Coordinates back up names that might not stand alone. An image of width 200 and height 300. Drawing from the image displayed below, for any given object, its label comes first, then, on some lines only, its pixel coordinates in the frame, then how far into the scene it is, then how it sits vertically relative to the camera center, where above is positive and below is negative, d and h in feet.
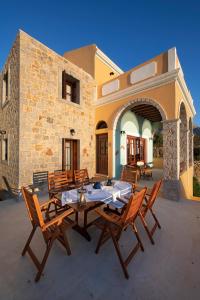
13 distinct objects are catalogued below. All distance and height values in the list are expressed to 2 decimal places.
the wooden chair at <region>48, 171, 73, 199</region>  11.96 -2.91
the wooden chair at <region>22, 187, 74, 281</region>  6.15 -3.77
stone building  16.05 +5.83
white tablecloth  8.59 -2.76
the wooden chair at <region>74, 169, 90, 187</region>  14.92 -2.70
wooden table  7.99 -2.95
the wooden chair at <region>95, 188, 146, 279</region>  6.37 -3.42
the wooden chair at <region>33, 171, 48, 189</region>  16.83 -3.28
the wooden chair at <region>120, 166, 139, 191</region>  13.16 -2.41
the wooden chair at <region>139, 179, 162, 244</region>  8.64 -2.90
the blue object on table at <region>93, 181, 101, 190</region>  10.27 -2.50
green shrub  33.26 -9.24
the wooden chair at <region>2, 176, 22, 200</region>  15.49 -4.63
